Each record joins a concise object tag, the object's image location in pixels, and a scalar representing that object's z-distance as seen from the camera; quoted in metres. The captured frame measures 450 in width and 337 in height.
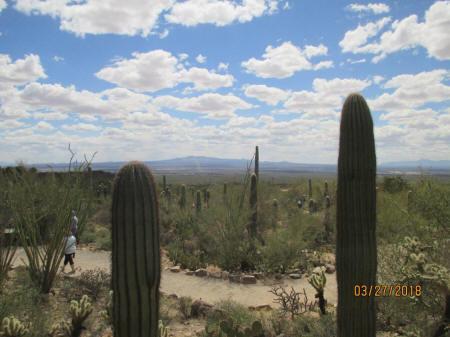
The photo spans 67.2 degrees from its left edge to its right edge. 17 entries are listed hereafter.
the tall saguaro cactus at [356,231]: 4.16
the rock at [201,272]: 10.70
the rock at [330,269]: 10.85
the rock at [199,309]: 7.20
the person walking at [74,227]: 12.01
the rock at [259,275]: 10.23
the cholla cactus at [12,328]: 4.68
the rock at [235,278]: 9.97
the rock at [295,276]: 10.30
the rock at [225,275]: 10.27
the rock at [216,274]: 10.50
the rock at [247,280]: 9.84
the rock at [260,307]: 7.63
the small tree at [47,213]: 7.76
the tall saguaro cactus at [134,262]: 3.10
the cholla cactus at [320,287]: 6.52
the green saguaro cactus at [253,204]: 12.93
